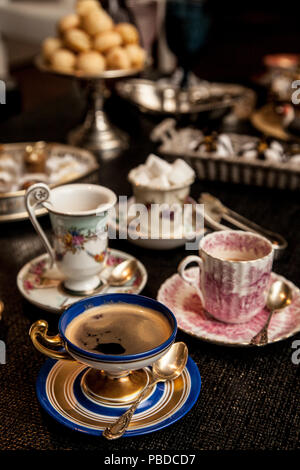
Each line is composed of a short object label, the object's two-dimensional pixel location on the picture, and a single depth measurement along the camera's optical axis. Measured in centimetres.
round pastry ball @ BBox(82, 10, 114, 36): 125
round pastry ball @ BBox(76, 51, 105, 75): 120
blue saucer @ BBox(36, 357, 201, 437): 47
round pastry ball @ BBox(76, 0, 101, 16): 127
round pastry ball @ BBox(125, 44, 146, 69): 126
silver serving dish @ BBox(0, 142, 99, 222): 87
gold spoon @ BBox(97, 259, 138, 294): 70
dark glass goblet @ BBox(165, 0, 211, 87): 135
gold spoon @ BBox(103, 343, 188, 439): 46
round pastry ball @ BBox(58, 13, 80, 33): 127
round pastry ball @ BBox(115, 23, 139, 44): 129
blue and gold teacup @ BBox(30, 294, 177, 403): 46
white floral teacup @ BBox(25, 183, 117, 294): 65
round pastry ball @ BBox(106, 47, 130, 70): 123
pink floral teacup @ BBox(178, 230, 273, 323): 60
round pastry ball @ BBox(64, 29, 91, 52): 125
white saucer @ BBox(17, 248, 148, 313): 66
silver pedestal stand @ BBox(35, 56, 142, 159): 122
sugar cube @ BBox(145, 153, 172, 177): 80
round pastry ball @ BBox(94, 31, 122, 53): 125
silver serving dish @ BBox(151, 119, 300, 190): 96
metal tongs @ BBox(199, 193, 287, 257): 82
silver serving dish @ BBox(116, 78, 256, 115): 137
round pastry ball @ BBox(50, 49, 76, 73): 124
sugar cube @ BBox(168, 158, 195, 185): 80
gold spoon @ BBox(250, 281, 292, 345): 62
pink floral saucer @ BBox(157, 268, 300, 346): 60
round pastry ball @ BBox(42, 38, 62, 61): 127
